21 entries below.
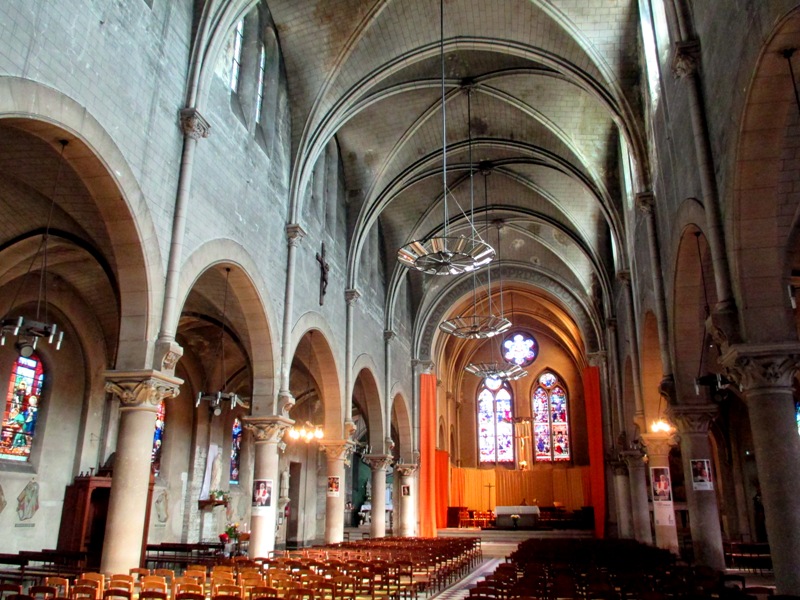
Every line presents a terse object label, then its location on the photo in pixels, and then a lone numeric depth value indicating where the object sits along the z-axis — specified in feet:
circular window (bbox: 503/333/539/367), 141.28
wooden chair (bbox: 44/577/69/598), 24.74
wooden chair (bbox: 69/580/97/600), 23.25
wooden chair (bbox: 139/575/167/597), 25.33
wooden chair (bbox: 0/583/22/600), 23.13
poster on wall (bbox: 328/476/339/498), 65.92
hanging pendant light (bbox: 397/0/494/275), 46.37
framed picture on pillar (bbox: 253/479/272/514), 48.44
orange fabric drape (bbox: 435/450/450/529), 105.81
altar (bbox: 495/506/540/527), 107.76
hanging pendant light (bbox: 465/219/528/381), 86.99
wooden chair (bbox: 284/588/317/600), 23.17
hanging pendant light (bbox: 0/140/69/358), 28.66
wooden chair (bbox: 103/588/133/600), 22.14
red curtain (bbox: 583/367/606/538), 93.91
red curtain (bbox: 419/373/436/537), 95.61
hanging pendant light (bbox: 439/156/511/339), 66.59
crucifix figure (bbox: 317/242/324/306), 62.43
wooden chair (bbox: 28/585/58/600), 22.45
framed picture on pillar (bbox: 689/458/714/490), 41.96
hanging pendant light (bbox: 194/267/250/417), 46.60
